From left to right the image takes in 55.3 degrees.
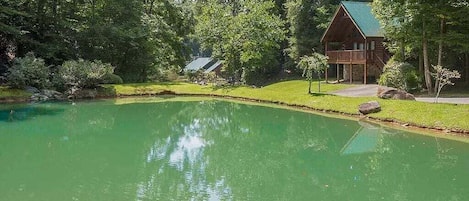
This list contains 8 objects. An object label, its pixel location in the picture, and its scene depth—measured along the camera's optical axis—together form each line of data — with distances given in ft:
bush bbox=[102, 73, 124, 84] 105.54
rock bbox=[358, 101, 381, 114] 65.67
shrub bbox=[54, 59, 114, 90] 93.97
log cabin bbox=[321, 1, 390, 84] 101.86
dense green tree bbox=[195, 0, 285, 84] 113.50
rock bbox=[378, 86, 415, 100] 69.82
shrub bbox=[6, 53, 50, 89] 87.63
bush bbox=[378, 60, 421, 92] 84.89
